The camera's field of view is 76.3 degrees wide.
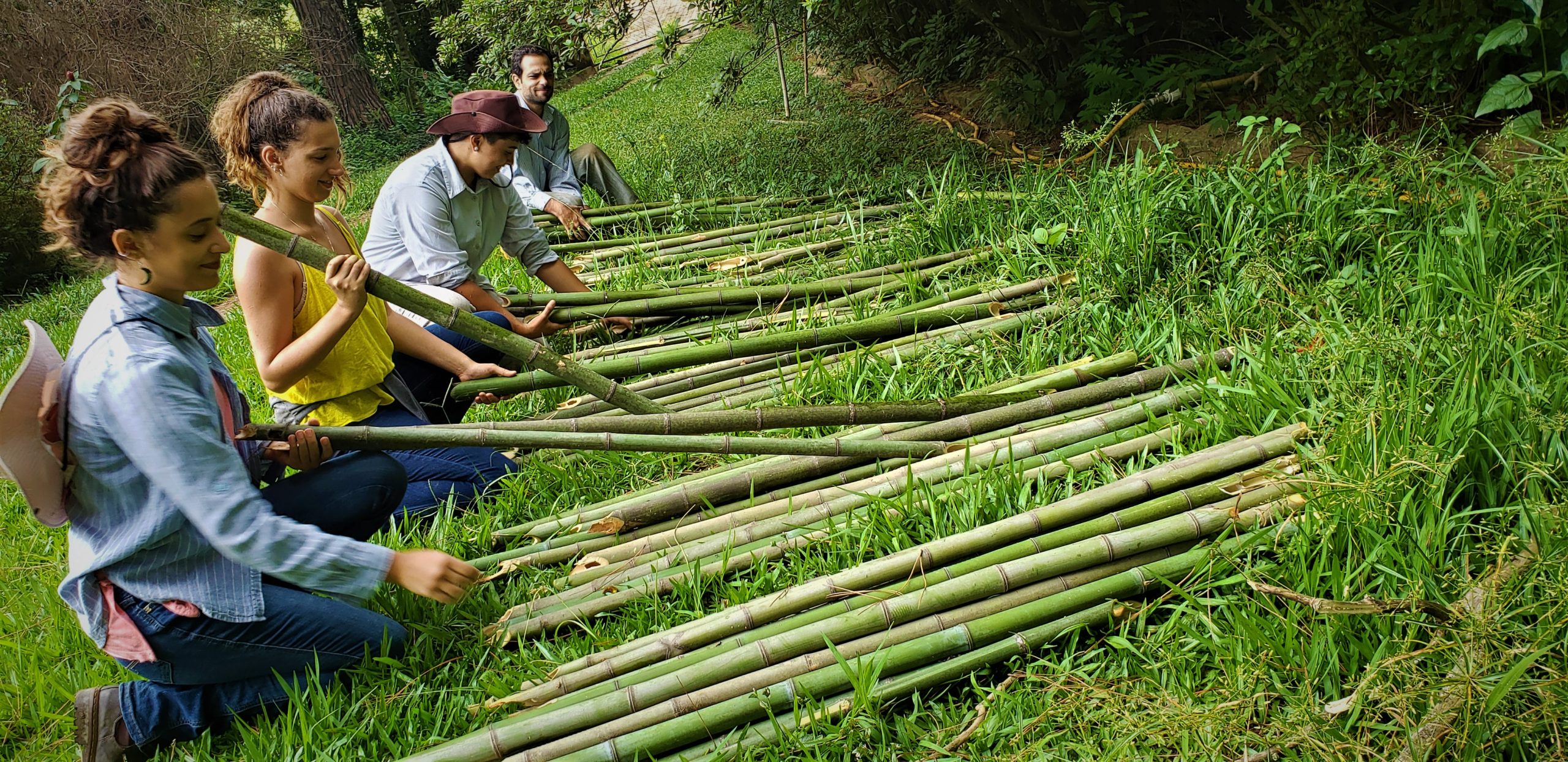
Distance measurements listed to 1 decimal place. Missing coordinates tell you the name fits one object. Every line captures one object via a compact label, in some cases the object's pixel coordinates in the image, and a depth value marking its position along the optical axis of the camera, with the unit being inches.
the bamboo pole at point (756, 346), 124.2
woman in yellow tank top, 105.3
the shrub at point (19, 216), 372.5
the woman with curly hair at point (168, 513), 76.0
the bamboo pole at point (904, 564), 83.0
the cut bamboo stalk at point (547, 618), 91.0
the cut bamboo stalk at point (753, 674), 76.1
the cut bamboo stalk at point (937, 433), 104.2
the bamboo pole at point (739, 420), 94.2
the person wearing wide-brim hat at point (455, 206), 141.1
